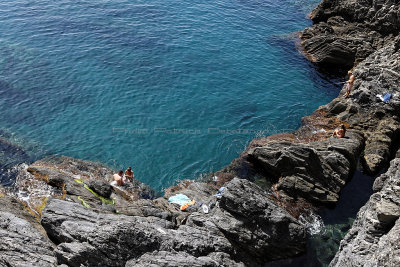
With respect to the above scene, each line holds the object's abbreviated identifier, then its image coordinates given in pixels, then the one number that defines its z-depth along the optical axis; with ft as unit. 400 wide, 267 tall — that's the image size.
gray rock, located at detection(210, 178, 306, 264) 74.74
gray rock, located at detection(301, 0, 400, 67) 152.95
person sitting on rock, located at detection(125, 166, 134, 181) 98.16
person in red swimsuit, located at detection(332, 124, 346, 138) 106.42
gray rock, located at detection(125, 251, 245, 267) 61.41
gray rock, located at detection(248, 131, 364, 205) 93.04
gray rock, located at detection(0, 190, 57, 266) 60.08
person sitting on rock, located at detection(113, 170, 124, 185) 96.73
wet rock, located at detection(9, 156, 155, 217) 85.83
